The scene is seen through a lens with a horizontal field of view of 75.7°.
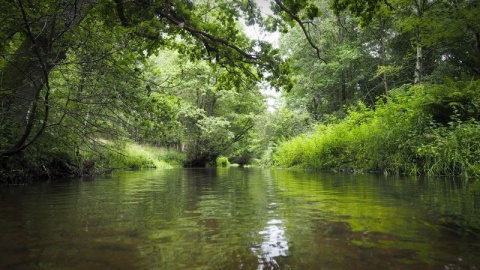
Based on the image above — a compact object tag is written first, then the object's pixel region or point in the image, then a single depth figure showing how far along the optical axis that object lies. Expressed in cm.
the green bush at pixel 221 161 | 2899
